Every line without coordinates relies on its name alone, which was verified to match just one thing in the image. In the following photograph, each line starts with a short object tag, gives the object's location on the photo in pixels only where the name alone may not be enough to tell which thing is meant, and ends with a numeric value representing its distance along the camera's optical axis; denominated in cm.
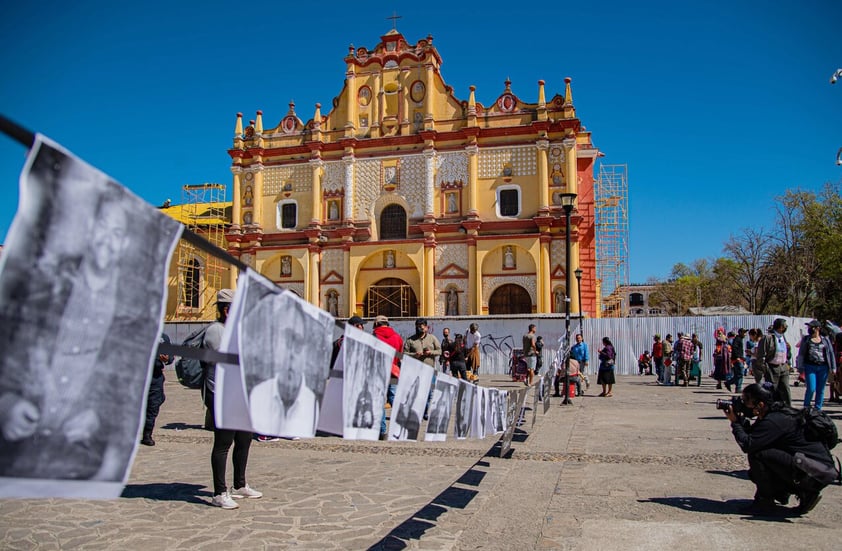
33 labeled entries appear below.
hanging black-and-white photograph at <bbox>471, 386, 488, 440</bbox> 573
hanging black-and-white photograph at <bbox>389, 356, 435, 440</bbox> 392
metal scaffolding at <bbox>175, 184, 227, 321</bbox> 3516
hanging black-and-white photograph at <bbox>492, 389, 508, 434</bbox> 683
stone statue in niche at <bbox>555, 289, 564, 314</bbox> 3078
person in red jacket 878
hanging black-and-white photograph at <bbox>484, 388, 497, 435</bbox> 622
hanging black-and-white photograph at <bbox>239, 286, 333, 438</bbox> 260
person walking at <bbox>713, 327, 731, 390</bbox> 1669
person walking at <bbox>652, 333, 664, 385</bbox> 1948
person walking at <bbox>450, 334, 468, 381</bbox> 1412
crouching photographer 504
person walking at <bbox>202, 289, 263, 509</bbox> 540
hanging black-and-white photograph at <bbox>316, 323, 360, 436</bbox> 340
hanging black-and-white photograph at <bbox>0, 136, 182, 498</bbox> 180
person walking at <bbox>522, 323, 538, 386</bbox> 1753
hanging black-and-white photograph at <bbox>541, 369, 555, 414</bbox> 1051
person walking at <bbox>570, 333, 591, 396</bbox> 1542
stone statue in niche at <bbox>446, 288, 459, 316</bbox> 3216
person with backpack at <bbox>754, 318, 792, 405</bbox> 974
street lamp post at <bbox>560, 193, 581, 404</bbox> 1541
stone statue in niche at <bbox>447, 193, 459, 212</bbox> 3294
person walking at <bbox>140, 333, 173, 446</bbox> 854
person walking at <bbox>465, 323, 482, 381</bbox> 1784
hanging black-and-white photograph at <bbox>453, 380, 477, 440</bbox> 525
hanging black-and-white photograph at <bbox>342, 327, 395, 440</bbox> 332
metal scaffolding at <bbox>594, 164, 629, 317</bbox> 3997
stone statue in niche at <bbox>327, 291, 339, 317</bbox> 3369
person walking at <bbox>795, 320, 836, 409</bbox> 1009
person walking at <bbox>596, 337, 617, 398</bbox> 1522
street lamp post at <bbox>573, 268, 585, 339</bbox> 2710
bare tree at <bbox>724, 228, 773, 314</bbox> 4003
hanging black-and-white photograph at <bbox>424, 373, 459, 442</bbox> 450
